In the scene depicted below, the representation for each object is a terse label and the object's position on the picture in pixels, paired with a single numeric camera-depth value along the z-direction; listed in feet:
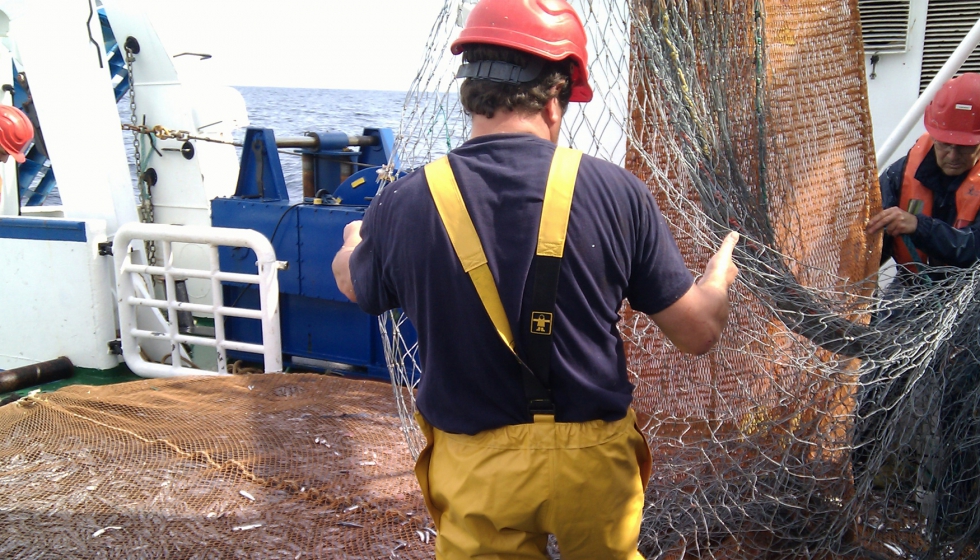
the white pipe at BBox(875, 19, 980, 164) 10.62
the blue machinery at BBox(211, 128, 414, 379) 16.93
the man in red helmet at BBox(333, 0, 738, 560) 4.97
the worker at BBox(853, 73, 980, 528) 9.40
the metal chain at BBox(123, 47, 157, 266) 20.97
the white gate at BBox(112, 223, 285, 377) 15.72
